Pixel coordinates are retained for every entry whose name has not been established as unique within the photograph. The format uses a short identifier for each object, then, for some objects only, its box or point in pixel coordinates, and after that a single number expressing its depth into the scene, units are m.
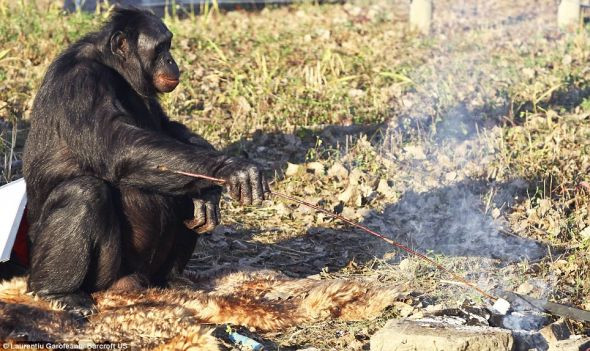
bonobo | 5.11
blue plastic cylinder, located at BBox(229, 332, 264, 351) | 4.82
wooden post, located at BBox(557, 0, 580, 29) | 11.44
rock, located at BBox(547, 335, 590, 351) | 4.70
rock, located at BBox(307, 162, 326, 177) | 7.52
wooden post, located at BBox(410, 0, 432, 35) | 11.05
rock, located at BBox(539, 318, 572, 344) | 4.83
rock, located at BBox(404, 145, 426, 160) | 7.70
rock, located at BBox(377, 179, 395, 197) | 7.19
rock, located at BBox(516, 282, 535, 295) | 5.60
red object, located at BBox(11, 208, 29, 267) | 5.50
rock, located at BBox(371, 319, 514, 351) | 4.53
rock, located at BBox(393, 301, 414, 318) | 5.21
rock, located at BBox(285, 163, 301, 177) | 7.50
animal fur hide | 4.79
